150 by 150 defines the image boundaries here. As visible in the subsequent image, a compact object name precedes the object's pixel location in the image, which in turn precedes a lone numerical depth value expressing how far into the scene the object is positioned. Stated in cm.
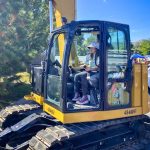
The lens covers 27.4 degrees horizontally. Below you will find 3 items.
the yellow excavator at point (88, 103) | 543
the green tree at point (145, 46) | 3109
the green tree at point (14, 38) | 1002
